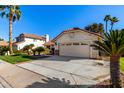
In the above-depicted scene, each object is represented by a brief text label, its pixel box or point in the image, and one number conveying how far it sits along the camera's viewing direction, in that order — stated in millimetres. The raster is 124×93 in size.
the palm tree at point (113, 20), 22213
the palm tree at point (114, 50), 3494
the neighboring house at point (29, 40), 20077
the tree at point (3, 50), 14105
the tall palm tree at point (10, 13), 13489
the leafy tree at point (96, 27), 24365
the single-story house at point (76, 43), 9381
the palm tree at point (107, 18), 23231
